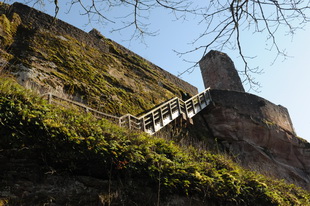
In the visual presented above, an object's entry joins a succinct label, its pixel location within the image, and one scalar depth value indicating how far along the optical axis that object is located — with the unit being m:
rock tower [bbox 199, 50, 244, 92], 16.19
